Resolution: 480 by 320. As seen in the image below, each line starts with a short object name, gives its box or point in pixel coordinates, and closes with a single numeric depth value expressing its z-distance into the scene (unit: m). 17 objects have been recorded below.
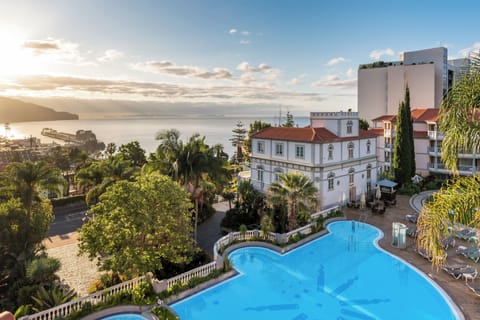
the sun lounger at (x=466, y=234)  18.25
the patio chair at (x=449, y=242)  17.37
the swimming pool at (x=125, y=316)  11.74
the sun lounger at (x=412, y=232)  19.19
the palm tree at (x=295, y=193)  19.27
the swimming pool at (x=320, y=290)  12.24
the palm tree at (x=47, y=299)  11.39
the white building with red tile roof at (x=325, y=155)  25.00
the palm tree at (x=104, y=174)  21.43
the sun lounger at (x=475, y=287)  12.63
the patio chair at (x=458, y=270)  14.05
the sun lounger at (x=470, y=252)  15.73
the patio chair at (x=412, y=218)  21.91
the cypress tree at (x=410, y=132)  32.22
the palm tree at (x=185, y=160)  19.12
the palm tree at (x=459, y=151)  7.18
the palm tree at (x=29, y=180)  16.17
